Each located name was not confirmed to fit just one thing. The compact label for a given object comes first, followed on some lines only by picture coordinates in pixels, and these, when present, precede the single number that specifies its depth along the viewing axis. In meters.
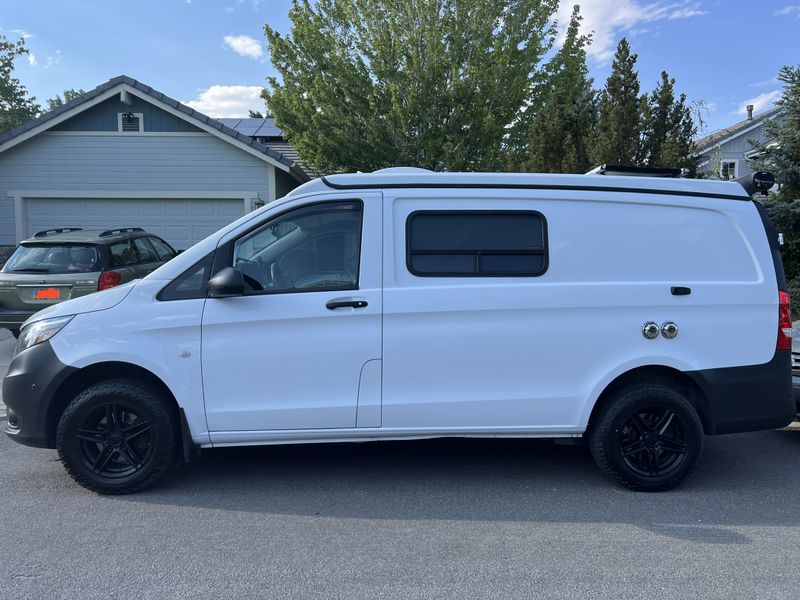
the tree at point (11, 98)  42.75
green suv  7.99
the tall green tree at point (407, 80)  13.70
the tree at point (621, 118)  10.77
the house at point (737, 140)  27.86
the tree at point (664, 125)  10.81
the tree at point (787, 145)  10.84
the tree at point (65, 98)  71.19
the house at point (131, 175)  14.26
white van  4.16
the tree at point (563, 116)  12.54
